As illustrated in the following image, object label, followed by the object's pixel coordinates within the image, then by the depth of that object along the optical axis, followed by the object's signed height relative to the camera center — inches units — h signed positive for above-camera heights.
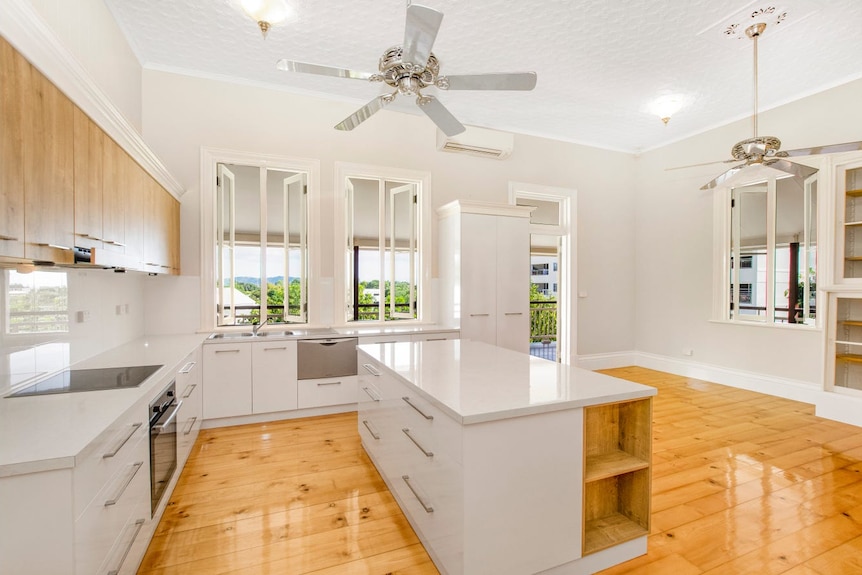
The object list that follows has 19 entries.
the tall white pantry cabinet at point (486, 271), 168.9 +5.9
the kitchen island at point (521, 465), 56.6 -29.8
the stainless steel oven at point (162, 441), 73.2 -32.6
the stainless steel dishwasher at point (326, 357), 142.4 -27.8
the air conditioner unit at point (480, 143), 180.1 +67.3
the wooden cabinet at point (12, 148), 48.3 +17.4
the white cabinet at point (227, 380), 131.6 -33.4
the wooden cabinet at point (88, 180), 67.8 +19.0
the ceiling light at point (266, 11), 105.5 +76.3
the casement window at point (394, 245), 172.2 +18.3
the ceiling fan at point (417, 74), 73.2 +44.7
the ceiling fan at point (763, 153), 118.1 +40.9
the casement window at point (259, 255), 155.5 +11.9
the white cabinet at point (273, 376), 136.9 -33.2
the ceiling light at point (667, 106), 167.2 +79.2
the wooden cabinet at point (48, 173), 54.0 +16.6
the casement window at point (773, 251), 165.5 +15.2
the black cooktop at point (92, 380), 67.8 -18.5
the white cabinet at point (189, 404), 97.3 -34.3
